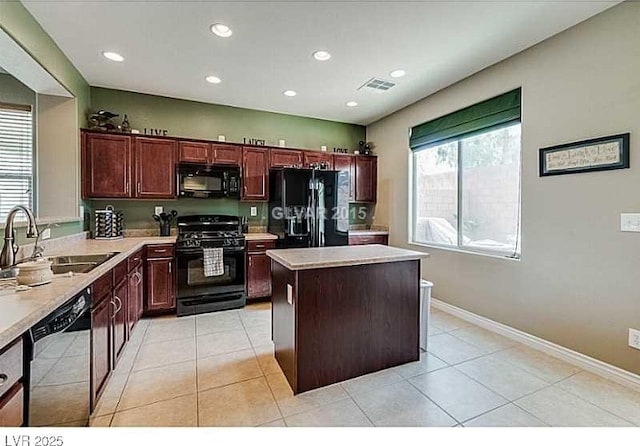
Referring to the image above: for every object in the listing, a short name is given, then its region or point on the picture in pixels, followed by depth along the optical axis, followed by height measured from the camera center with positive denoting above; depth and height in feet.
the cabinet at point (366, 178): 16.89 +2.46
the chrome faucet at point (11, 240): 6.01 -0.35
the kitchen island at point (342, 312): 6.99 -2.23
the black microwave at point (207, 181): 13.14 +1.84
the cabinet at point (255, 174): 14.17 +2.29
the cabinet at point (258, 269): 13.24 -2.04
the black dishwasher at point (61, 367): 4.03 -2.20
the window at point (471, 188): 10.29 +1.32
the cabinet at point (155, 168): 12.50 +2.28
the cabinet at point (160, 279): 11.60 -2.17
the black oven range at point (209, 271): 11.99 -1.97
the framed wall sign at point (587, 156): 7.41 +1.75
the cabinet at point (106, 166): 11.69 +2.23
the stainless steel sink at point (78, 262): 6.88 -0.98
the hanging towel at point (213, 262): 12.10 -1.57
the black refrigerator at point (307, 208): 13.70 +0.65
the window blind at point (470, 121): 10.00 +3.82
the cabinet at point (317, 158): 15.37 +3.29
